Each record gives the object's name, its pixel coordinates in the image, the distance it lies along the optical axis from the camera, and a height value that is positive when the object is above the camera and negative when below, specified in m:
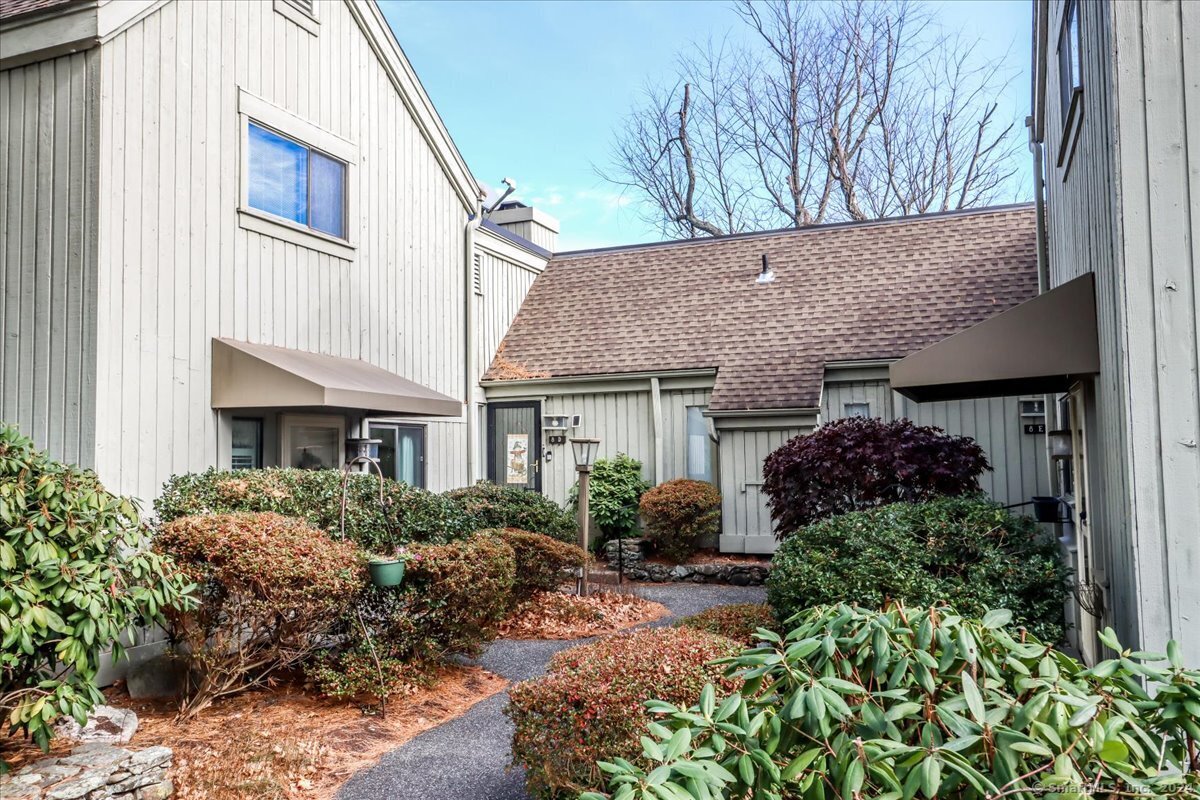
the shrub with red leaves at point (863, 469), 8.49 -0.40
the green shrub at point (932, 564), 5.45 -0.96
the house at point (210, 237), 7.22 +2.18
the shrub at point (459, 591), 6.43 -1.24
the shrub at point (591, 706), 3.85 -1.33
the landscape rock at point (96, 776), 4.15 -1.77
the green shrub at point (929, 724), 1.67 -0.67
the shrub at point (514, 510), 10.18 -0.92
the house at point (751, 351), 12.69 +1.45
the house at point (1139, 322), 3.86 +0.61
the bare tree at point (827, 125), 22.94 +9.06
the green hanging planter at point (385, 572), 5.97 -0.98
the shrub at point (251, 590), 5.71 -1.06
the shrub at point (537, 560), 8.54 -1.33
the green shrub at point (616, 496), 13.23 -0.98
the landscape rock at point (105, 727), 5.32 -1.91
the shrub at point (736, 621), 6.55 -1.60
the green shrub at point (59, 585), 4.26 -0.79
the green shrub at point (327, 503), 7.18 -0.56
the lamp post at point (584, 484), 10.19 -0.61
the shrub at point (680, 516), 12.64 -1.27
